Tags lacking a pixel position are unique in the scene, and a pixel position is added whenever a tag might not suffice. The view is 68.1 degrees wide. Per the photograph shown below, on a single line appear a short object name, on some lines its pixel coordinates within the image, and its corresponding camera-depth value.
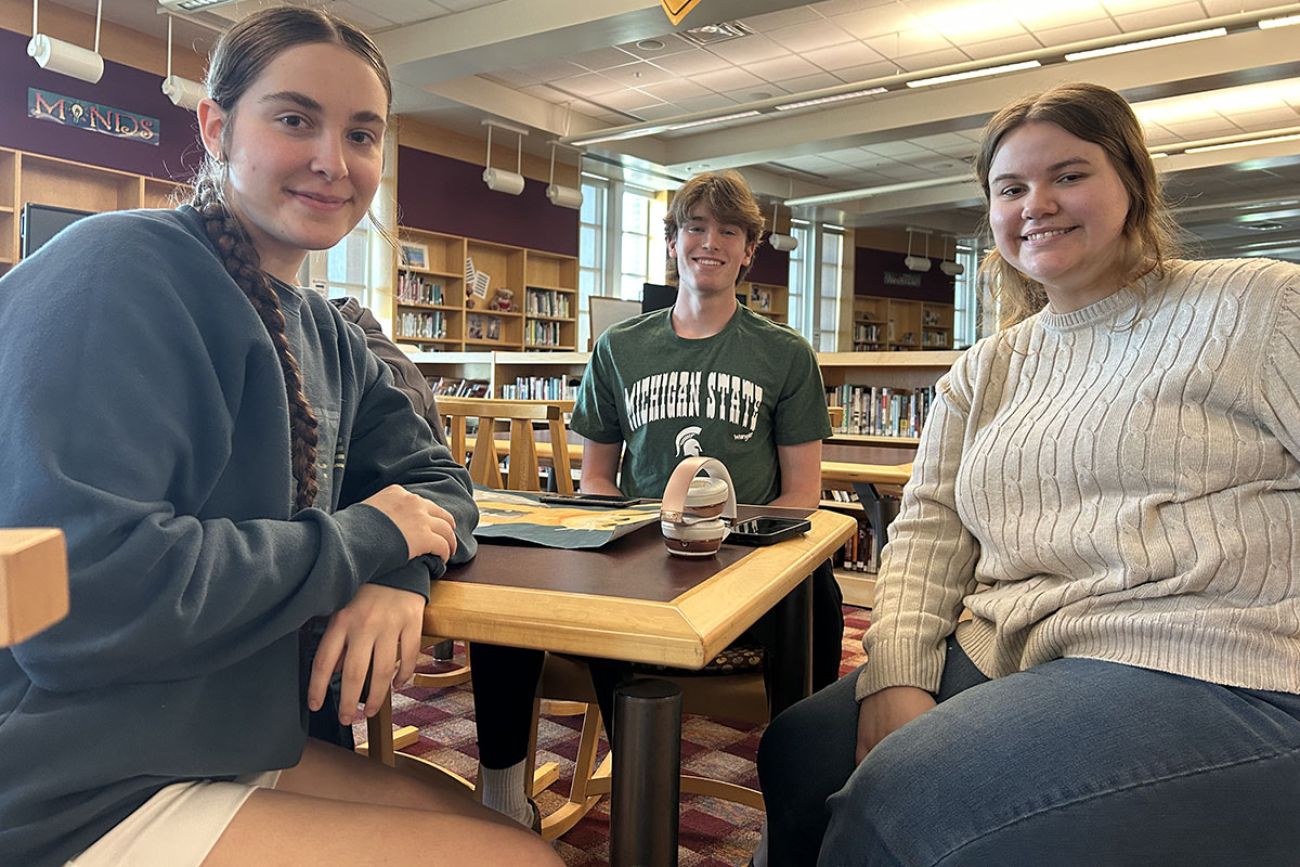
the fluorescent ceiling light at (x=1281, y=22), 5.47
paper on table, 1.13
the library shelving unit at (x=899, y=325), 14.60
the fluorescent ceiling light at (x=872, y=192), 11.15
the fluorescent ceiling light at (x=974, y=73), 6.50
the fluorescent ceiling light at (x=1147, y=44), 5.63
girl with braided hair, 0.68
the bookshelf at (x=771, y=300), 12.98
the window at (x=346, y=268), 8.36
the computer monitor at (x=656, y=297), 4.24
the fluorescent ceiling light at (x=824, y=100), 7.21
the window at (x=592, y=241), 11.14
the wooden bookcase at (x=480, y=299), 9.24
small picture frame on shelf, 9.07
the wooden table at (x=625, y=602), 0.77
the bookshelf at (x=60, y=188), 6.33
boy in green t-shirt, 1.96
